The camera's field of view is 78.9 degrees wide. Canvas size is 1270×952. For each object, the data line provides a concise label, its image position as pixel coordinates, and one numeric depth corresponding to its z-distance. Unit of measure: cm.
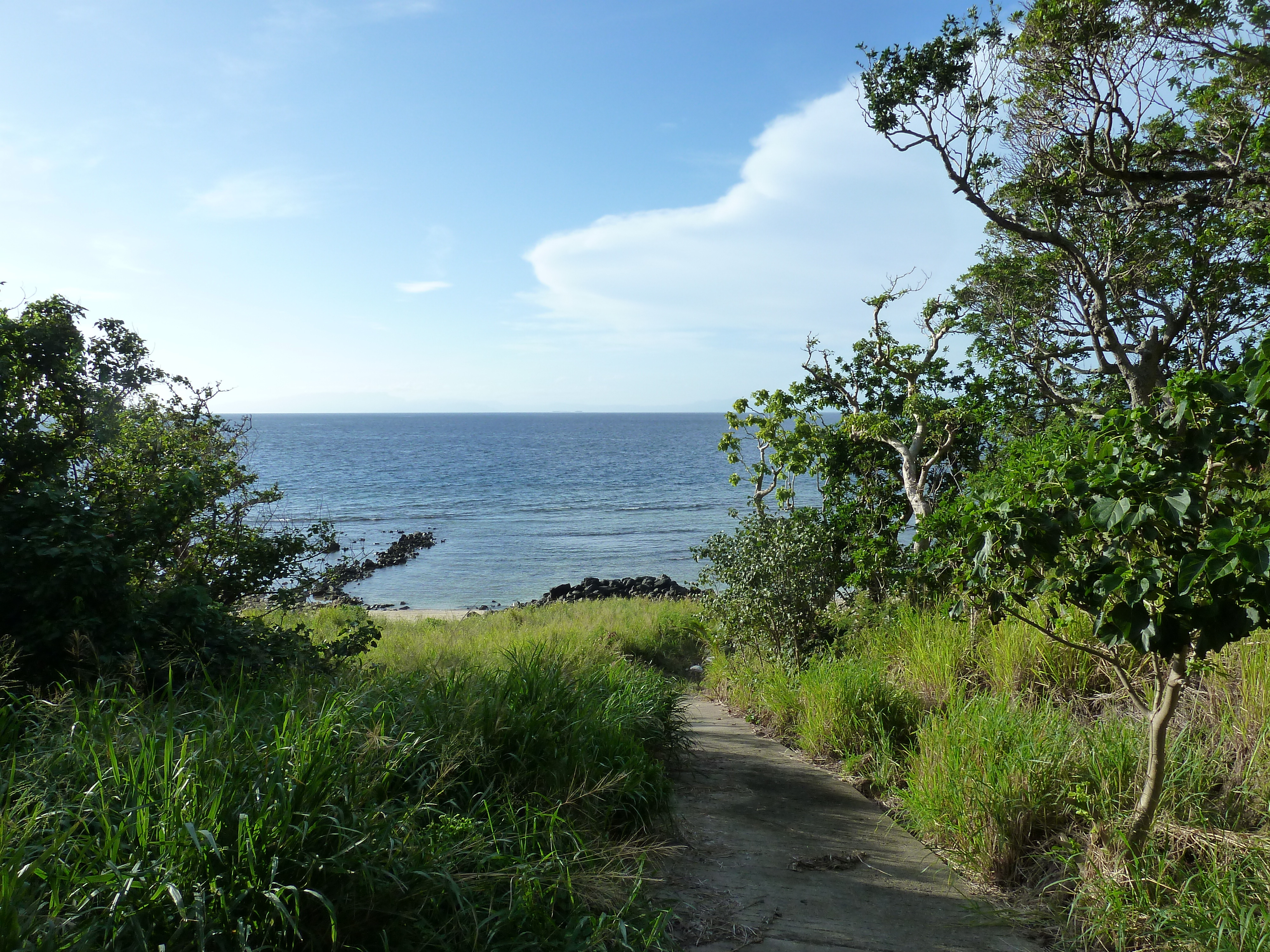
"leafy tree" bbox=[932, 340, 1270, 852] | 292
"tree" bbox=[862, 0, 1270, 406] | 895
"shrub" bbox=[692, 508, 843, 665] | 951
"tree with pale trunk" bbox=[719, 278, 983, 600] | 959
